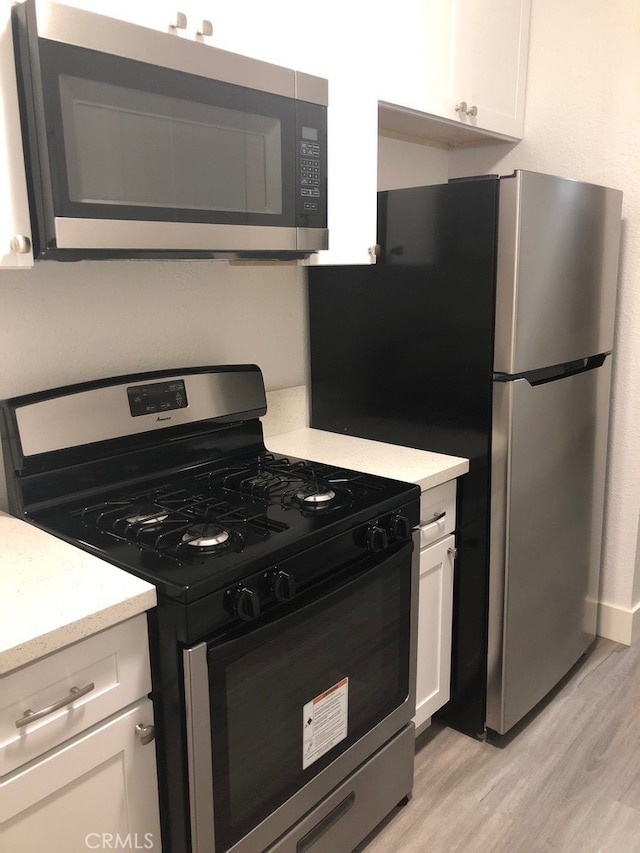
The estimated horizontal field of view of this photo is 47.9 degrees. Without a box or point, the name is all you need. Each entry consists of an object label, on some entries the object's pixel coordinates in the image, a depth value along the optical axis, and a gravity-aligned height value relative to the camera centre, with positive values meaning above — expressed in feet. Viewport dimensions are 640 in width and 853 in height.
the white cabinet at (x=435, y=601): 6.26 -2.87
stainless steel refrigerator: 6.09 -0.90
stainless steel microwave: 3.97 +0.84
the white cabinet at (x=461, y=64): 6.33 +2.01
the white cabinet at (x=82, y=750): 3.59 -2.44
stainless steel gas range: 4.20 -1.92
